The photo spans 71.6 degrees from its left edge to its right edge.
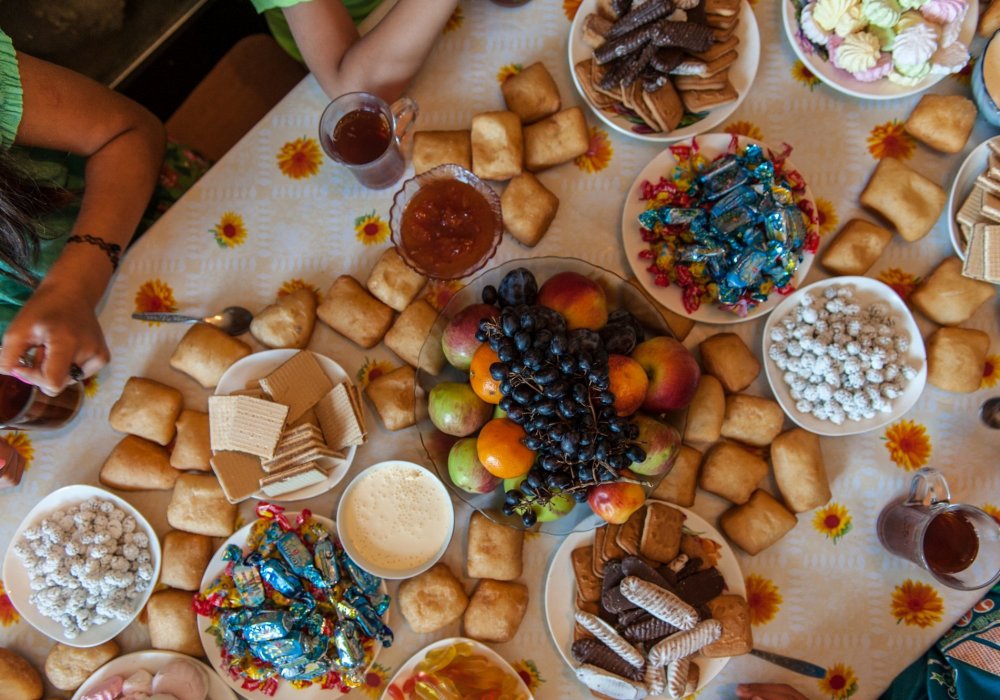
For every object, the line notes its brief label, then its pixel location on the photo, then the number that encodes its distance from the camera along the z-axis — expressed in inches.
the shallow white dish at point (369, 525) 48.9
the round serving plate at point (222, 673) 48.6
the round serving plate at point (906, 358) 49.8
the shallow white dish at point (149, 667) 48.8
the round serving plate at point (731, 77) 51.9
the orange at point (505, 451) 40.3
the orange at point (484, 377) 41.7
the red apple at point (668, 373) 43.2
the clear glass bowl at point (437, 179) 48.8
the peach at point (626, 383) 41.1
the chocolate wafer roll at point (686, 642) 45.9
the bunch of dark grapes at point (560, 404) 38.5
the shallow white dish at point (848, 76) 51.8
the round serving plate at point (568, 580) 49.4
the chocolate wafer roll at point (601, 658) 47.7
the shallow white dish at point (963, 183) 51.6
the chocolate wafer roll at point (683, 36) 48.6
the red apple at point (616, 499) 42.2
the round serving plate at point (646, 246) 51.1
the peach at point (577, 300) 43.1
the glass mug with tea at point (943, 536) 47.0
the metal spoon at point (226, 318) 51.7
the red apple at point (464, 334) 43.6
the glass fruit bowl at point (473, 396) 43.6
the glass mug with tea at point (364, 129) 49.2
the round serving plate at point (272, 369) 49.9
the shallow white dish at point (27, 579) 48.4
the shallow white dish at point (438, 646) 49.1
